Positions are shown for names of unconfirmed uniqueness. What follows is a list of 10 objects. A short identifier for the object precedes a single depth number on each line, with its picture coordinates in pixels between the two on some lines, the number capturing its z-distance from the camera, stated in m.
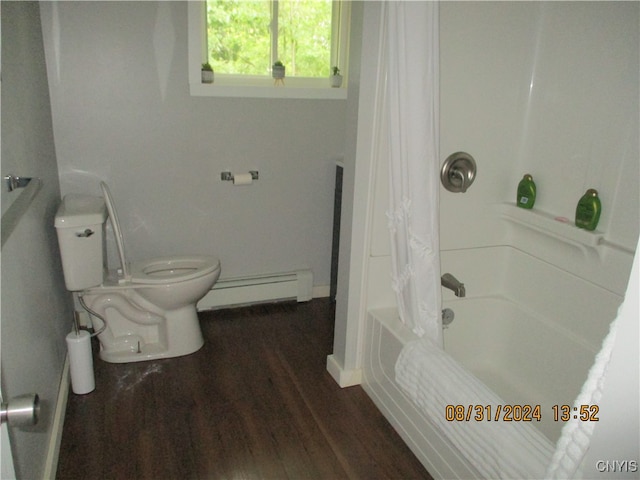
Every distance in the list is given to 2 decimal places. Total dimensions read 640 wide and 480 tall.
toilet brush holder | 2.09
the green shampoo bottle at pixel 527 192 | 2.13
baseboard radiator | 2.89
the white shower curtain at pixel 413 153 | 1.69
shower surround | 1.80
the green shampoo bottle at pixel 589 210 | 1.84
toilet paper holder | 2.75
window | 2.63
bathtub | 1.86
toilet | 2.16
